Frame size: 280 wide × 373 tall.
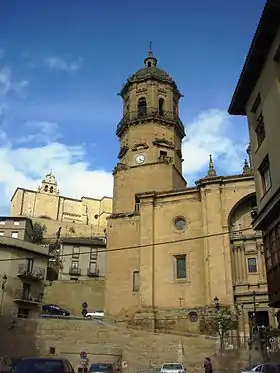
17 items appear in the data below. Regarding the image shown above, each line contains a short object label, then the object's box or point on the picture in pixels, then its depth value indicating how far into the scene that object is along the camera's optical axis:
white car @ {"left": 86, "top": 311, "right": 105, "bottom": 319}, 43.06
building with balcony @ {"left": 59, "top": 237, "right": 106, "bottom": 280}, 62.72
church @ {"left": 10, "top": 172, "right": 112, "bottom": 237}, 98.69
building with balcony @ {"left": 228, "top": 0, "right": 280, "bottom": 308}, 17.28
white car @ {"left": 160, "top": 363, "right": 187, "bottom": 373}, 24.14
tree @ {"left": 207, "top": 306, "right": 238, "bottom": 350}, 33.22
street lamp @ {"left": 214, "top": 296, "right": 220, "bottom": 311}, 36.25
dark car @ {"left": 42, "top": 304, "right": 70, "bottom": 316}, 44.78
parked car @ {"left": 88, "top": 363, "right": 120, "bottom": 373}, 22.76
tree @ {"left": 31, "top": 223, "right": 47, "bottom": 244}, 77.72
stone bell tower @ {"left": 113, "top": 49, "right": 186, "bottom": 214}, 46.41
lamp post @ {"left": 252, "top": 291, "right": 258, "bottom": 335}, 36.59
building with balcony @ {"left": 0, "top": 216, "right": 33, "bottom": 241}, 64.54
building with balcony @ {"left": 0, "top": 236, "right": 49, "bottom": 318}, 41.41
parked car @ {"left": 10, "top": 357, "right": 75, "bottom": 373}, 11.00
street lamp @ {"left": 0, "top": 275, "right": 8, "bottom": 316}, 40.84
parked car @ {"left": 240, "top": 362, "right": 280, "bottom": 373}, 15.37
